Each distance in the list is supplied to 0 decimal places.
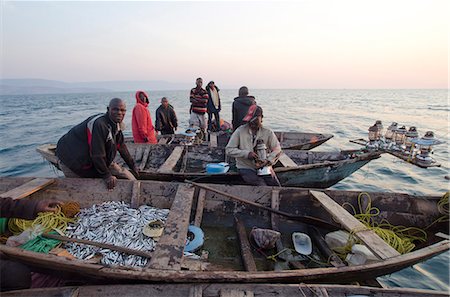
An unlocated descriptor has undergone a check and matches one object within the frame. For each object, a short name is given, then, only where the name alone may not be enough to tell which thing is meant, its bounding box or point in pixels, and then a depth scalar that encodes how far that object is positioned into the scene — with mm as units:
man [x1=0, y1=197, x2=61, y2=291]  2578
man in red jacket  7316
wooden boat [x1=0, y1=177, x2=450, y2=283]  3410
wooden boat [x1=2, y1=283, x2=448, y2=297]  2447
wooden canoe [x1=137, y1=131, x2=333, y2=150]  9375
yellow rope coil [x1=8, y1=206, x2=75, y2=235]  3474
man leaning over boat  4039
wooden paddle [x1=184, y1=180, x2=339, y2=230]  4148
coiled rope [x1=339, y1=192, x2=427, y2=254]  3777
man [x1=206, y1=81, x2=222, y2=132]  11016
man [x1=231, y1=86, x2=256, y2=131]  7212
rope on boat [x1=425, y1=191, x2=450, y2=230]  4125
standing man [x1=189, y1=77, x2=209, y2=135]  10414
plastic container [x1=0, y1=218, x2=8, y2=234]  3573
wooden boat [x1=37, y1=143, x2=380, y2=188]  5824
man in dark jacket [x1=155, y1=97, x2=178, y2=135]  9586
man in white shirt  5000
